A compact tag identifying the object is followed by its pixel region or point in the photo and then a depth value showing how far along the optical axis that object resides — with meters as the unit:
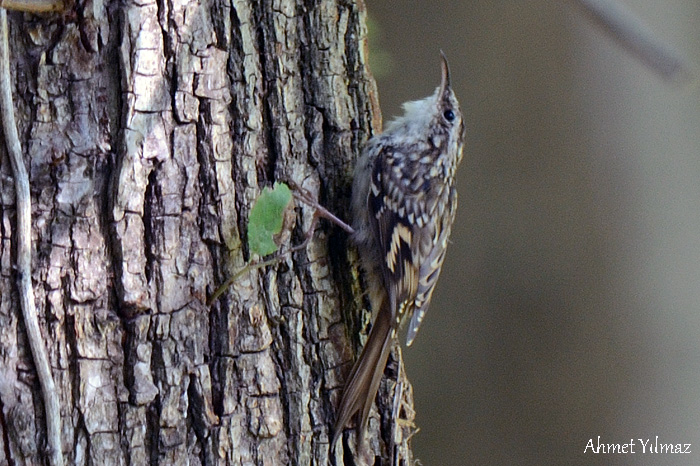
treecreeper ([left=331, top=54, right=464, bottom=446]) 4.43
